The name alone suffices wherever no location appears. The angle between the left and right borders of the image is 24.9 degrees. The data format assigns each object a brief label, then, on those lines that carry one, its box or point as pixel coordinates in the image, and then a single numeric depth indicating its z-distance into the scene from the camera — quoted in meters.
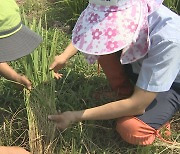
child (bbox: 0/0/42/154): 1.46
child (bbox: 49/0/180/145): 1.50
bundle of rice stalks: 1.78
